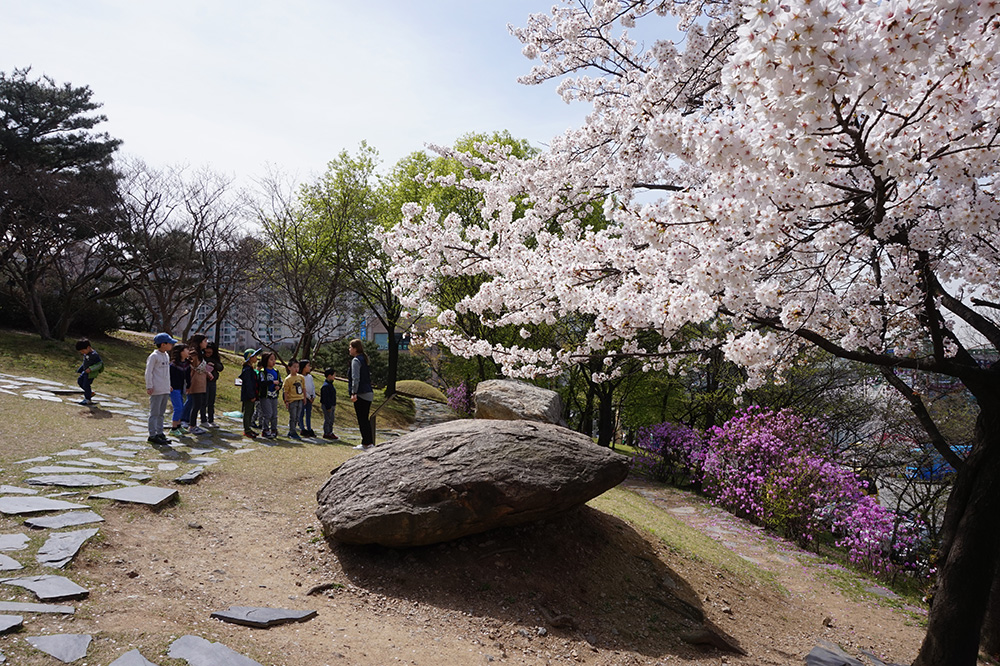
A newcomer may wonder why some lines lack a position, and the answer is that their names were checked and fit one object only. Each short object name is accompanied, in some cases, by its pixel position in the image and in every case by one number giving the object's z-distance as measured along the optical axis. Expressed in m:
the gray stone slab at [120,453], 7.23
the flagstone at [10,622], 3.07
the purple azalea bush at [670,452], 13.90
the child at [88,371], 10.34
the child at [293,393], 10.67
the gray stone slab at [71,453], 6.86
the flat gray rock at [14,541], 4.22
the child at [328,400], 11.54
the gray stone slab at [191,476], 6.46
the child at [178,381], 9.16
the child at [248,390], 9.89
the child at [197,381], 9.52
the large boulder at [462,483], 5.15
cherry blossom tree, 2.44
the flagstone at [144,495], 5.56
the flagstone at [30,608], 3.33
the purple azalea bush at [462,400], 20.20
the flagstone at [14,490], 5.29
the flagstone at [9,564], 3.88
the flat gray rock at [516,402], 11.35
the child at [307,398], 11.21
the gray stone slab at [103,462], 6.68
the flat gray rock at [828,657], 4.83
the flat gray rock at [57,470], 6.03
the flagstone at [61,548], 4.12
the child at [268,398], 10.12
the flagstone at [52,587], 3.62
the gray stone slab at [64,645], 2.95
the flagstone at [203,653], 3.12
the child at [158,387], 8.05
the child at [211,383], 10.37
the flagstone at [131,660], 2.94
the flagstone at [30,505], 4.87
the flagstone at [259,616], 3.84
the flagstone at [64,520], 4.70
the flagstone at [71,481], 5.71
